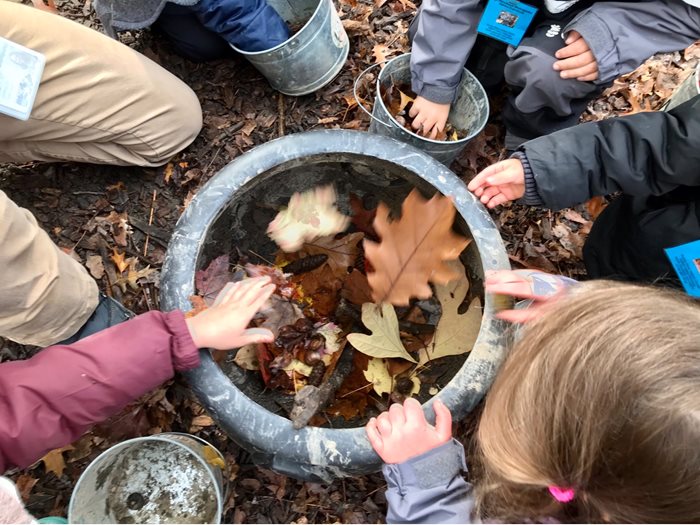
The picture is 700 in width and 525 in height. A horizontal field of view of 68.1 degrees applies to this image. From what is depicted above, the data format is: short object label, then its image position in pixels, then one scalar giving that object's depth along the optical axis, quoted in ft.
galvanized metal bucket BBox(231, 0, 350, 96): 5.16
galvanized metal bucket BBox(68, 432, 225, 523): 4.08
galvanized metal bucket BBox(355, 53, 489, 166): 4.88
